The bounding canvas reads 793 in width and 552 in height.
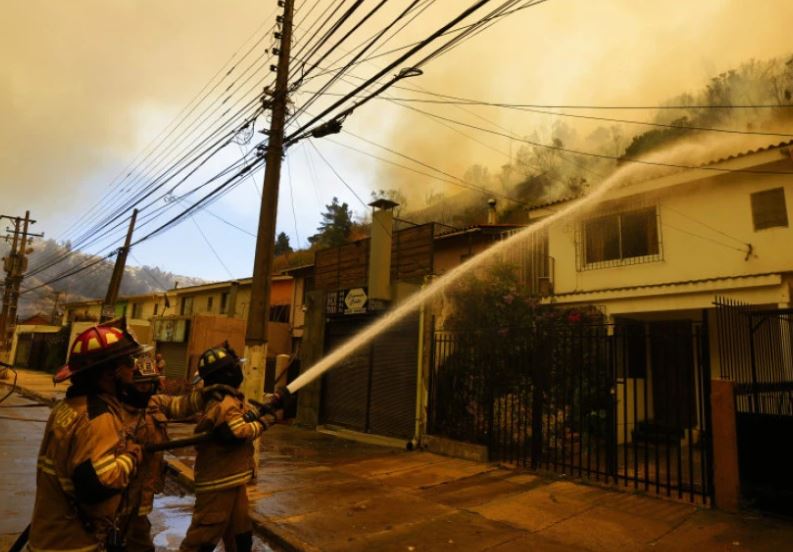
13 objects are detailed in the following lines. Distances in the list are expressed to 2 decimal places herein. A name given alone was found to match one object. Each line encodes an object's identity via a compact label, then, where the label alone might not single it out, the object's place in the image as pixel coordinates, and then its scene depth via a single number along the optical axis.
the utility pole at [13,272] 34.87
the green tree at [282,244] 53.87
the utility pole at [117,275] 23.25
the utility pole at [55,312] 55.77
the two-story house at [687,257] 10.04
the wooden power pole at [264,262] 8.02
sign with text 12.21
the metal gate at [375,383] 10.72
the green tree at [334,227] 42.78
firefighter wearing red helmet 2.38
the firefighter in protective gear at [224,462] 3.80
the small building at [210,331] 22.92
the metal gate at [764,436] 5.56
